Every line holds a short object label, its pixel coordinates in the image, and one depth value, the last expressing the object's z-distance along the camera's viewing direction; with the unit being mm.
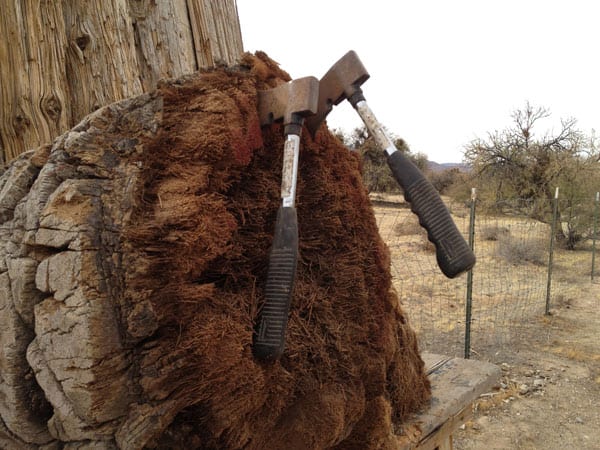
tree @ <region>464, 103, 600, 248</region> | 11984
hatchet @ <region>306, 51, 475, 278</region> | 1078
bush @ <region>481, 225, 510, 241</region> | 11217
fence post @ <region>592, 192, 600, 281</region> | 8853
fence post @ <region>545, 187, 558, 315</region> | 6234
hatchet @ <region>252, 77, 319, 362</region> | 1124
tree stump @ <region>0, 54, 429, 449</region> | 977
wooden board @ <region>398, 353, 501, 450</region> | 1652
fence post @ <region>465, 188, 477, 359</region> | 4477
